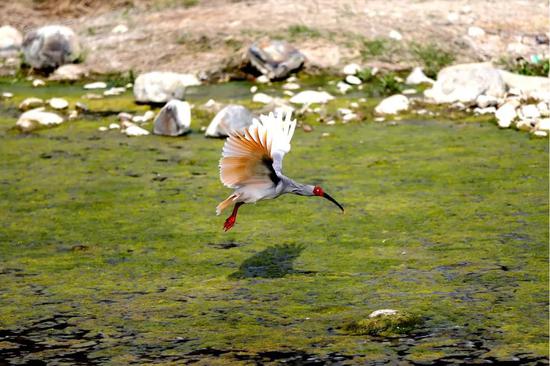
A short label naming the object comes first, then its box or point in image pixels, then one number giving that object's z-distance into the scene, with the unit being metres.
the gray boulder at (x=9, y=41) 21.52
